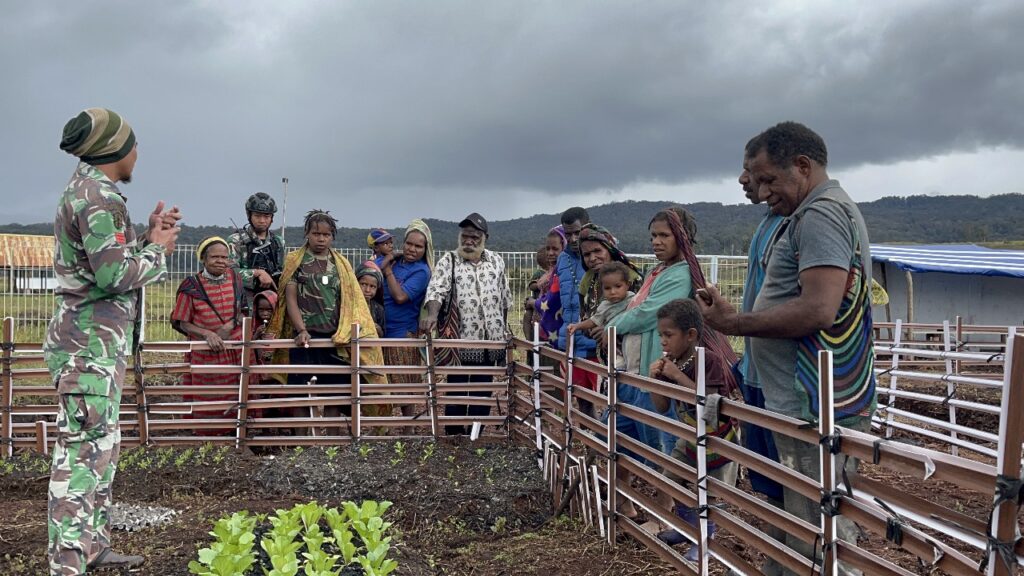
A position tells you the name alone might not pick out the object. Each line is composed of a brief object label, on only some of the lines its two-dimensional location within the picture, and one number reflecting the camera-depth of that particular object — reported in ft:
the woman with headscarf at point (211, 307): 23.91
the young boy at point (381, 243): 27.35
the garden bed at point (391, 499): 15.30
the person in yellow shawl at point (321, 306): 24.06
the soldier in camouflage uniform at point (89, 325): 12.63
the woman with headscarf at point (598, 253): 20.24
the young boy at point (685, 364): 14.96
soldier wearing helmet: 25.27
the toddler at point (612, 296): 18.95
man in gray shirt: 9.85
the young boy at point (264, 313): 25.12
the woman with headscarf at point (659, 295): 16.44
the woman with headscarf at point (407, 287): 25.84
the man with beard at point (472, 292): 24.70
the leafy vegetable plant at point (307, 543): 11.99
